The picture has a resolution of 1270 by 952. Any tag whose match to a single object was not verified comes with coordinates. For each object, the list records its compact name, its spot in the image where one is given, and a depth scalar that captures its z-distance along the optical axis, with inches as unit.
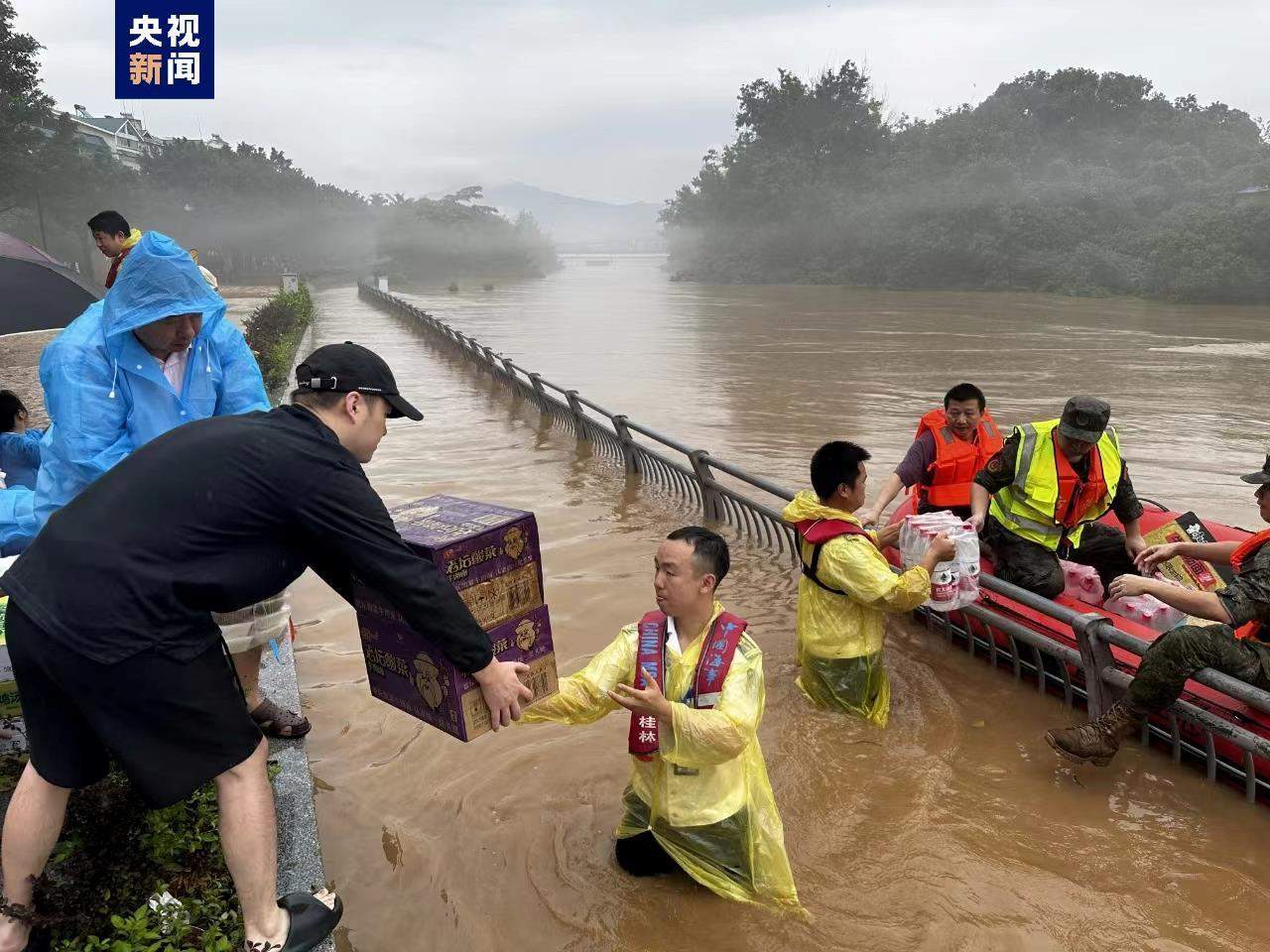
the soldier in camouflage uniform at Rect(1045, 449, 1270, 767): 132.6
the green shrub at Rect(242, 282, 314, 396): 515.2
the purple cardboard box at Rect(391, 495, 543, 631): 91.7
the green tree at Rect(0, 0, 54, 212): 1185.4
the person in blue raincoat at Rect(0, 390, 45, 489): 195.2
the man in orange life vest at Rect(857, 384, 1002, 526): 210.8
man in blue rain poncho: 115.7
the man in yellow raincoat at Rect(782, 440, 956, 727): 145.0
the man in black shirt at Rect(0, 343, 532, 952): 80.3
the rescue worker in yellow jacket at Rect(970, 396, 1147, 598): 185.3
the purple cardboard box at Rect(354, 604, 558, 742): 92.0
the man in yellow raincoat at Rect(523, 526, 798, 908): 104.3
